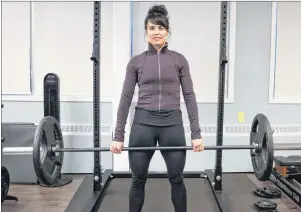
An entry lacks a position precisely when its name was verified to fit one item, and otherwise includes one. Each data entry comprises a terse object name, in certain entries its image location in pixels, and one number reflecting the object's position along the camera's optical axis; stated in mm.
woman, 2043
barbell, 2111
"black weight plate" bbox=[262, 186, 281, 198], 2912
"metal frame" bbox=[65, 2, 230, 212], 2604
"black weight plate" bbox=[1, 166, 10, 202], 2701
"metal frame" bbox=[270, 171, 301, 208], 2605
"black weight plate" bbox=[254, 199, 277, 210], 2550
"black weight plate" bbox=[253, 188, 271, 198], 2872
